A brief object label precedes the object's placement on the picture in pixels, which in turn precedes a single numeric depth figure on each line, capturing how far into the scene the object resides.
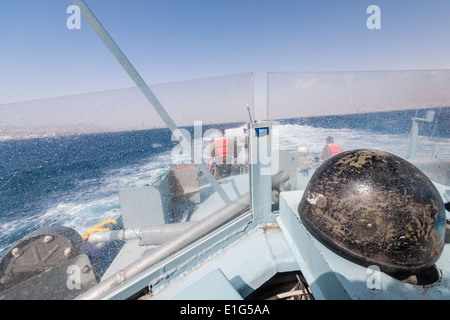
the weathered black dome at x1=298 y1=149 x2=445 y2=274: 0.39
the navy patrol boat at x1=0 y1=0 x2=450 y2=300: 0.39
